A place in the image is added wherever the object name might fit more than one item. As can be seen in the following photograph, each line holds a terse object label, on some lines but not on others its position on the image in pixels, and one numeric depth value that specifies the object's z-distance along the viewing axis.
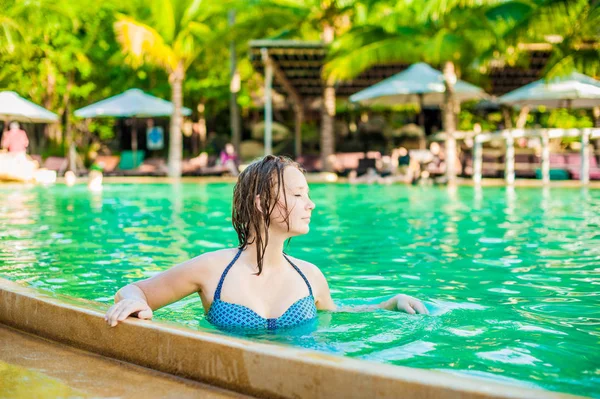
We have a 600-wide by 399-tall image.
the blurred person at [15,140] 19.41
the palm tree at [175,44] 25.31
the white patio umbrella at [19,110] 23.80
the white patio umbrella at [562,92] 19.50
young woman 3.12
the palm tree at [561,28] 16.55
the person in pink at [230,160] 23.89
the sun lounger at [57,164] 26.64
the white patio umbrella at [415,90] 20.56
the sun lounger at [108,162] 27.04
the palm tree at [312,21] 22.95
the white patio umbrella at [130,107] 25.77
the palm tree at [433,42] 19.91
